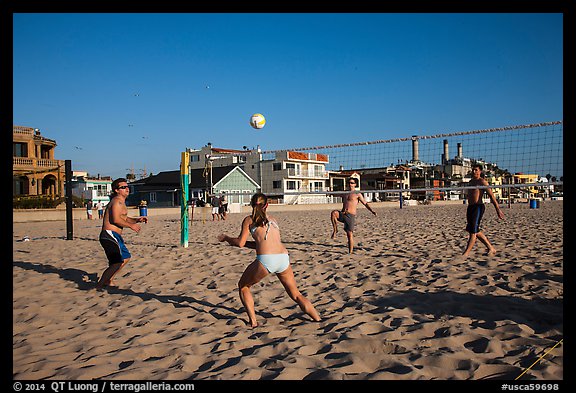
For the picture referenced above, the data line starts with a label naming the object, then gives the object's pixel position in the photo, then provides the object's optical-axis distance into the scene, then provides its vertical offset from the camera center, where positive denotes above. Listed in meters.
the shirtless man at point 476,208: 6.45 -0.26
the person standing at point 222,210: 19.44 -0.62
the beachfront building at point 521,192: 59.81 -0.17
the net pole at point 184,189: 8.67 +0.18
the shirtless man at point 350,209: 7.34 -0.27
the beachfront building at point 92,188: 44.25 +1.27
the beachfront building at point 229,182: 41.97 +1.56
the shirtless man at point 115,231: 5.07 -0.39
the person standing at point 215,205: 18.70 -0.37
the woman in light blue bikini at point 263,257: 3.50 -0.50
